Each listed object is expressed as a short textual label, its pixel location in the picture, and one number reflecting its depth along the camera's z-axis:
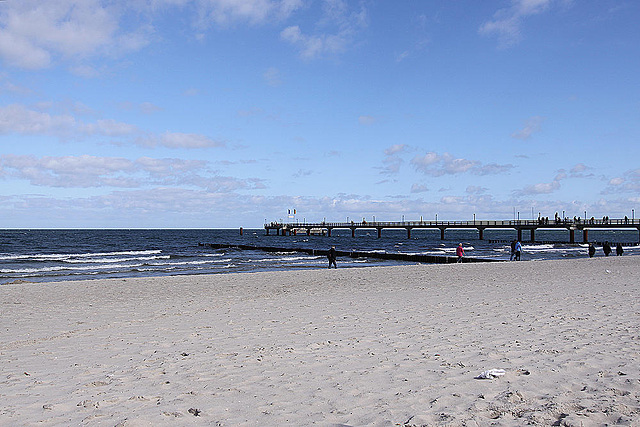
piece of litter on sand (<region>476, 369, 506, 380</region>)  5.37
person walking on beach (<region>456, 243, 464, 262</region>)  28.89
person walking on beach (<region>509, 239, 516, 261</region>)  31.72
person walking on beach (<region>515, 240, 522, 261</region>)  31.44
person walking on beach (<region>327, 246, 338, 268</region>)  27.00
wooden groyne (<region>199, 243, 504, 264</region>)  32.00
